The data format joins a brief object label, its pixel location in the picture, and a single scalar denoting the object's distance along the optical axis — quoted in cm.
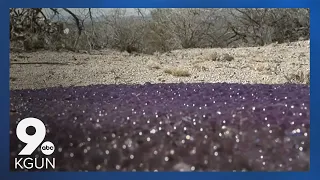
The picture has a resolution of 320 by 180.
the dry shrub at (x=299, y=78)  358
